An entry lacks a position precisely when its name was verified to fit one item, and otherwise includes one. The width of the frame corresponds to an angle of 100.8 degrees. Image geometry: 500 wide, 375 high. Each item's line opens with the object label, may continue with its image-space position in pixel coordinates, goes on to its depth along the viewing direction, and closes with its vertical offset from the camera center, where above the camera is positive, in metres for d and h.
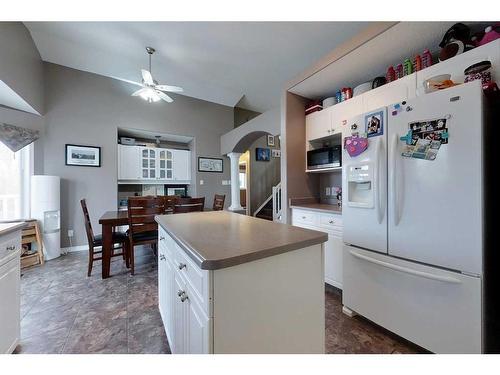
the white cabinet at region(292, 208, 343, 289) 2.07 -0.57
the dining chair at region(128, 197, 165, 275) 2.50 -0.40
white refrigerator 1.13 -0.23
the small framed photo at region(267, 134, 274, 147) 6.15 +1.37
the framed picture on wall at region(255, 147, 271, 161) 5.96 +0.95
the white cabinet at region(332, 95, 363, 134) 2.12 +0.81
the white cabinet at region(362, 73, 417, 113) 1.71 +0.83
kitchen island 0.70 -0.41
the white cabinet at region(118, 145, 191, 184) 4.13 +0.48
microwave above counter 2.34 +0.33
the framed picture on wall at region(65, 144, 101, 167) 3.59 +0.56
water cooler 3.15 -0.34
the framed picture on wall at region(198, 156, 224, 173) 4.91 +0.53
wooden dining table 2.50 -0.64
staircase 4.54 -0.56
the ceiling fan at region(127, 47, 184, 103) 2.89 +1.44
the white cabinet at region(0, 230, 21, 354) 1.20 -0.64
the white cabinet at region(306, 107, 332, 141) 2.45 +0.77
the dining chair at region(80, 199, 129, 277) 2.54 -0.68
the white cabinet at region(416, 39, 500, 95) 1.29 +0.84
